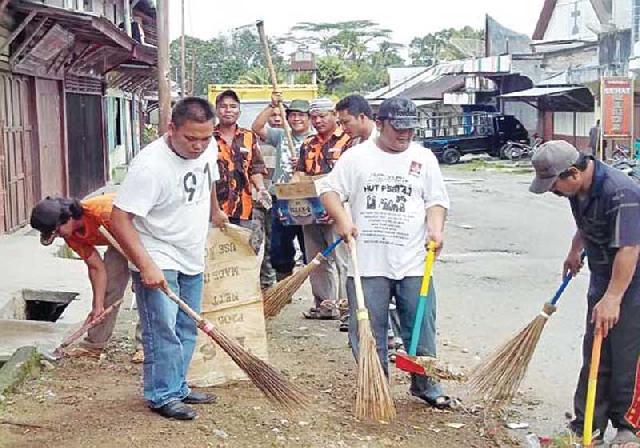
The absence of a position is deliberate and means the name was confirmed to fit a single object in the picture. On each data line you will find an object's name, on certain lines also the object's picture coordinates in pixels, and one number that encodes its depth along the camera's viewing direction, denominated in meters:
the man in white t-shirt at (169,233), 4.35
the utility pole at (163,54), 9.76
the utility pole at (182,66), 25.27
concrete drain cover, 8.21
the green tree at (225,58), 60.62
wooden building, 11.84
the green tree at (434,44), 76.82
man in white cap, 7.02
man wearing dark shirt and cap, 4.22
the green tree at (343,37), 76.38
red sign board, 23.94
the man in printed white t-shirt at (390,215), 4.92
